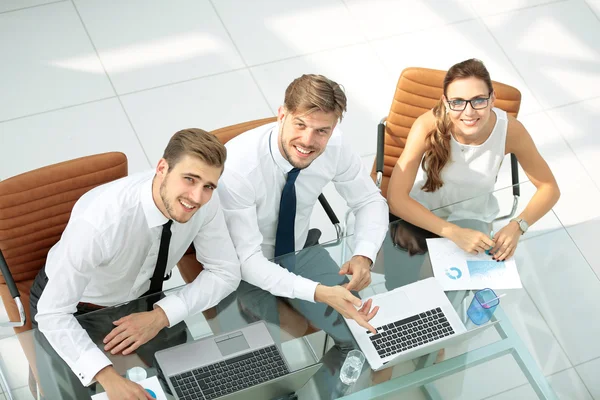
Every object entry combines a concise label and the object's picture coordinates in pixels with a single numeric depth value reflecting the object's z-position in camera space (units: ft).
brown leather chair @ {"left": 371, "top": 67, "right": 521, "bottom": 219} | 11.33
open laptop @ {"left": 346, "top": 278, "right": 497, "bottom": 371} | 8.77
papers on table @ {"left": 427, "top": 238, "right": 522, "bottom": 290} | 9.62
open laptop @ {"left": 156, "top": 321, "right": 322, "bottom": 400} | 7.99
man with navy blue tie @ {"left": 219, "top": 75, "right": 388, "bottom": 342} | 8.98
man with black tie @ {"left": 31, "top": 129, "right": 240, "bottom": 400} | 8.09
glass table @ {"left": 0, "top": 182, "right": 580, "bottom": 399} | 8.29
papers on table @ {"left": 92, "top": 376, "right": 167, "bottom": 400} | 7.89
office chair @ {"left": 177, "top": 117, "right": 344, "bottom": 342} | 10.21
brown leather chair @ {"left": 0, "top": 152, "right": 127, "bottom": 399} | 9.36
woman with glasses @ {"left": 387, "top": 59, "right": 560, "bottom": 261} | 10.00
